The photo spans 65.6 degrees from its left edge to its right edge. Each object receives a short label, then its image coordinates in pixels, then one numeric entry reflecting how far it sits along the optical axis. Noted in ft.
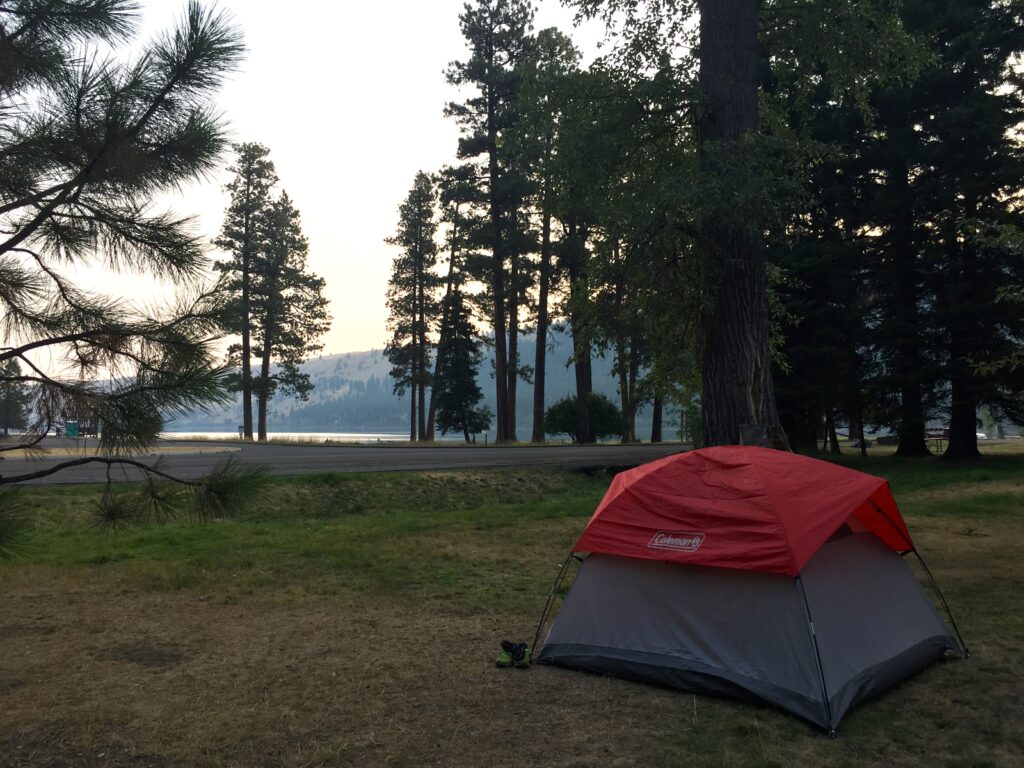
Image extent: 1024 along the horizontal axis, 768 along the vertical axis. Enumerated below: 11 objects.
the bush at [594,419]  147.13
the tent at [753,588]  18.97
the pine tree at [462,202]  124.26
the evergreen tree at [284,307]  143.95
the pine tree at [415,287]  166.81
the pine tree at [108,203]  15.23
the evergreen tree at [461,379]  166.91
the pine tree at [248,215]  140.15
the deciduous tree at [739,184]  33.37
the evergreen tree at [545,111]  40.78
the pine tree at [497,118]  120.16
